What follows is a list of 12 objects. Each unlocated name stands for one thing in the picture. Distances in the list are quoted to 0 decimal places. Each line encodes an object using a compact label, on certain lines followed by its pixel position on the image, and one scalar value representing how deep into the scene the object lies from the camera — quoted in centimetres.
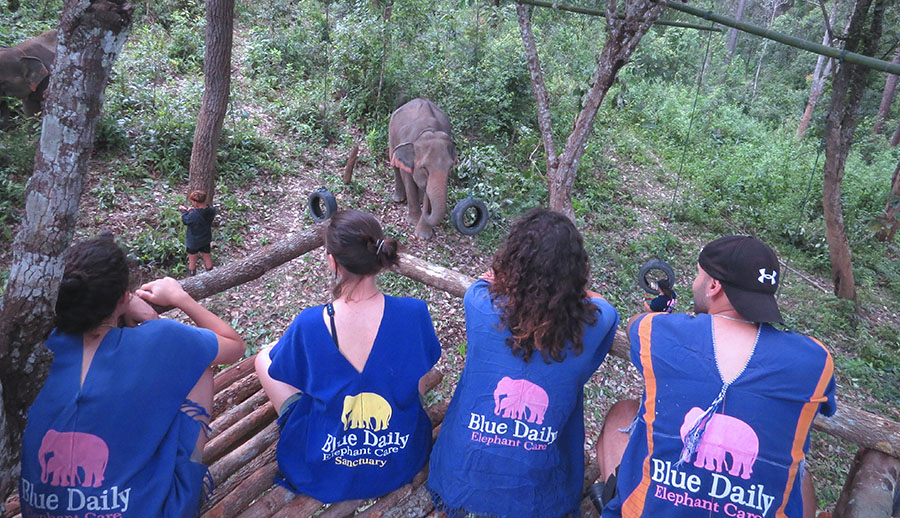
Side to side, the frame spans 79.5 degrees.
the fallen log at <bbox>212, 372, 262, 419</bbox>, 375
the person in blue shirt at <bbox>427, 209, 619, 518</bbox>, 245
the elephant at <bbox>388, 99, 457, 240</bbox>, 752
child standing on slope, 582
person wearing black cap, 210
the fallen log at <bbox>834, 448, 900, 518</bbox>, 278
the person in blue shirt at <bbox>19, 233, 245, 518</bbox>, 205
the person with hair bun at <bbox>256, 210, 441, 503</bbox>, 252
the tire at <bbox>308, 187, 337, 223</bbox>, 538
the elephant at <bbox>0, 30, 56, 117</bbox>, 778
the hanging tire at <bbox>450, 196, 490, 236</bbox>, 696
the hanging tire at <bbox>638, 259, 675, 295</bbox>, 329
